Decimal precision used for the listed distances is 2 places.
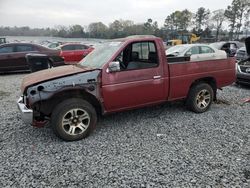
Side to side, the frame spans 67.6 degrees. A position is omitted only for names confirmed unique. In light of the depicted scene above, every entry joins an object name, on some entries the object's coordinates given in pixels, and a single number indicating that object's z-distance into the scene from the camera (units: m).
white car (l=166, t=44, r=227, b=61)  8.37
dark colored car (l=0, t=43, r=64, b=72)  8.67
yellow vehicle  23.60
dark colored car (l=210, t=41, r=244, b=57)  12.63
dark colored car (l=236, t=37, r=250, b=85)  6.23
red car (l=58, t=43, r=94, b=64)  10.93
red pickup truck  3.14
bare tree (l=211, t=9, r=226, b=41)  47.59
